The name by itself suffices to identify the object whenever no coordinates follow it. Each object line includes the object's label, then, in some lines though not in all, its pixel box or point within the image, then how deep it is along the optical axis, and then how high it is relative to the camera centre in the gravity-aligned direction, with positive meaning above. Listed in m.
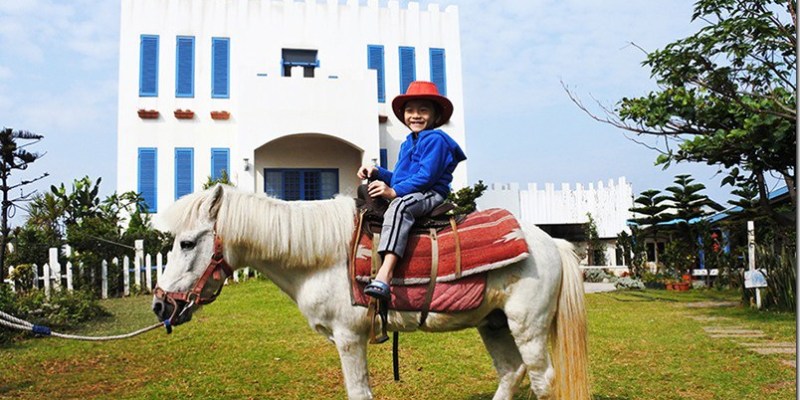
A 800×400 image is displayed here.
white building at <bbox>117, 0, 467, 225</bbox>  15.01 +4.14
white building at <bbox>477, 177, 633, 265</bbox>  19.02 +0.94
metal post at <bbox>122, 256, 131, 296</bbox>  11.50 -0.76
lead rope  3.02 -0.47
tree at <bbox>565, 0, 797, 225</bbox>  6.04 +1.53
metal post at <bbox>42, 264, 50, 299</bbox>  9.37 -0.58
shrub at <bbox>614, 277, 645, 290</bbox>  14.49 -1.35
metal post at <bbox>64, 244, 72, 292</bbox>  10.11 -0.28
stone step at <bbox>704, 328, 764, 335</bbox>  7.41 -1.35
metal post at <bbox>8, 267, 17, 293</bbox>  9.20 -0.67
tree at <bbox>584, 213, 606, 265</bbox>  18.45 -0.42
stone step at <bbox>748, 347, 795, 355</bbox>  6.14 -1.33
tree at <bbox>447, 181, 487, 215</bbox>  15.48 +1.12
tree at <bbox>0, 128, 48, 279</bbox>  8.27 +1.21
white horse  2.93 -0.24
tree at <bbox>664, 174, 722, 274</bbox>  14.88 +0.19
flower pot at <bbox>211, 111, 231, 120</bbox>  16.02 +3.50
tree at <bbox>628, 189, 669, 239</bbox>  16.72 +0.69
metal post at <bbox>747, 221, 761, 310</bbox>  9.44 -0.45
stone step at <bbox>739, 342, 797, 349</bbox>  6.57 -1.34
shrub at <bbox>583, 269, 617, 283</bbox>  16.61 -1.31
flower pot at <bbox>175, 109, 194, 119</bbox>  15.84 +3.51
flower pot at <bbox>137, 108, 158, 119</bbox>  15.56 +3.47
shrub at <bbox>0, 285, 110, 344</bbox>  7.29 -0.99
